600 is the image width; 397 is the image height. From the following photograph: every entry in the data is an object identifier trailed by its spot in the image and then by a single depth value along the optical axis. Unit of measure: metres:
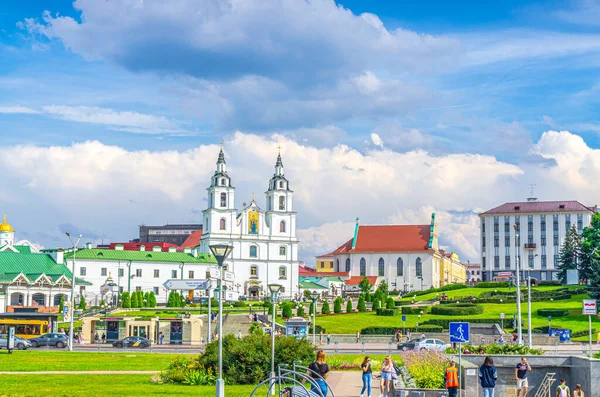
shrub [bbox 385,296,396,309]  88.62
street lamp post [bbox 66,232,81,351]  54.25
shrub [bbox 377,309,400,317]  83.31
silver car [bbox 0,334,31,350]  54.00
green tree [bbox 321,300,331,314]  87.00
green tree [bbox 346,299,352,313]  91.40
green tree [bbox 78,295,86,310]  91.75
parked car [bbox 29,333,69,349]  58.56
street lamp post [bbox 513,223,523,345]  51.72
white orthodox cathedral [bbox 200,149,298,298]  132.62
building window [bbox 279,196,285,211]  138.00
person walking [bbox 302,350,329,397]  23.44
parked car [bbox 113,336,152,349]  60.89
